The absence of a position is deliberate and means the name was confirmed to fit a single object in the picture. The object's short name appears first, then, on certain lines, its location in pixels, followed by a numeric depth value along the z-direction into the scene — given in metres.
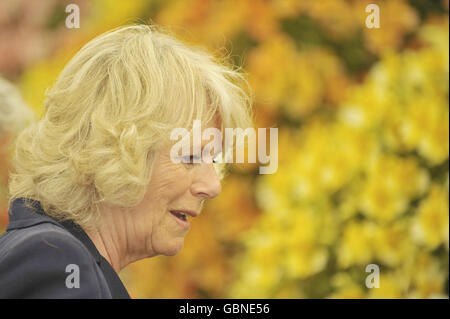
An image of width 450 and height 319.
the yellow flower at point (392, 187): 4.77
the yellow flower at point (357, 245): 4.80
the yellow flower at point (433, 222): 4.65
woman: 3.04
